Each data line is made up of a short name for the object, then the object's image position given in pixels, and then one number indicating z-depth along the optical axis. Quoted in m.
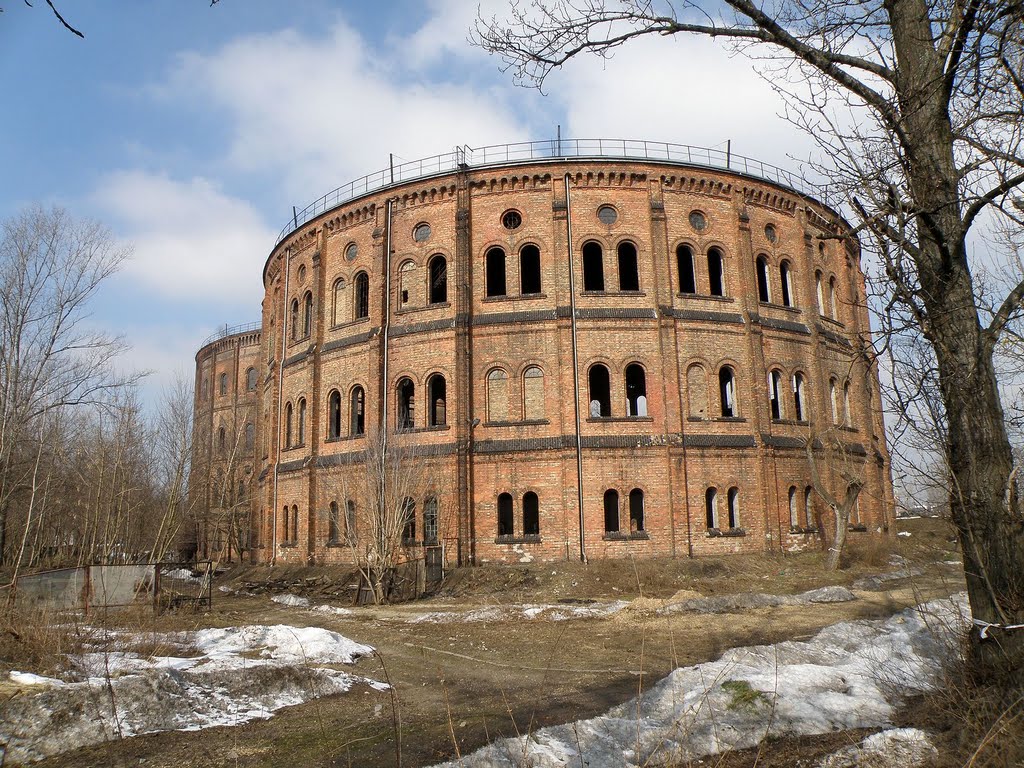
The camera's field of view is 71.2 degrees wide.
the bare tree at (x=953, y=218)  4.90
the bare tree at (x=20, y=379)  21.05
